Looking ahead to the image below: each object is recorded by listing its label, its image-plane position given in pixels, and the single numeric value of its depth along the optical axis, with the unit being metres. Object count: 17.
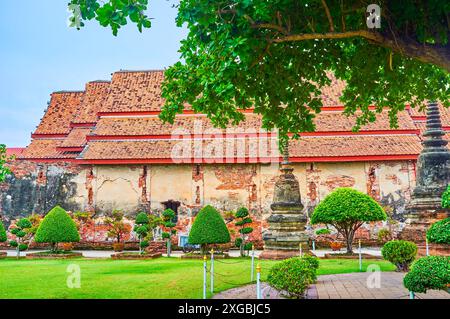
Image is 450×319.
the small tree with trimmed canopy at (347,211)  14.35
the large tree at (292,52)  5.56
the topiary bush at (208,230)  14.89
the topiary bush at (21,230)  17.59
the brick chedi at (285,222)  14.14
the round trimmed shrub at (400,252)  9.34
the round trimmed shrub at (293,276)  6.53
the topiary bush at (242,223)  15.86
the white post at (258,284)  5.38
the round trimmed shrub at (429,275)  5.26
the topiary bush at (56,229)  16.53
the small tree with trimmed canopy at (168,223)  16.95
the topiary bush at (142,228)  16.83
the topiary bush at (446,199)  6.23
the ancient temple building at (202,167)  21.23
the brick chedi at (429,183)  12.44
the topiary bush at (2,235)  17.12
